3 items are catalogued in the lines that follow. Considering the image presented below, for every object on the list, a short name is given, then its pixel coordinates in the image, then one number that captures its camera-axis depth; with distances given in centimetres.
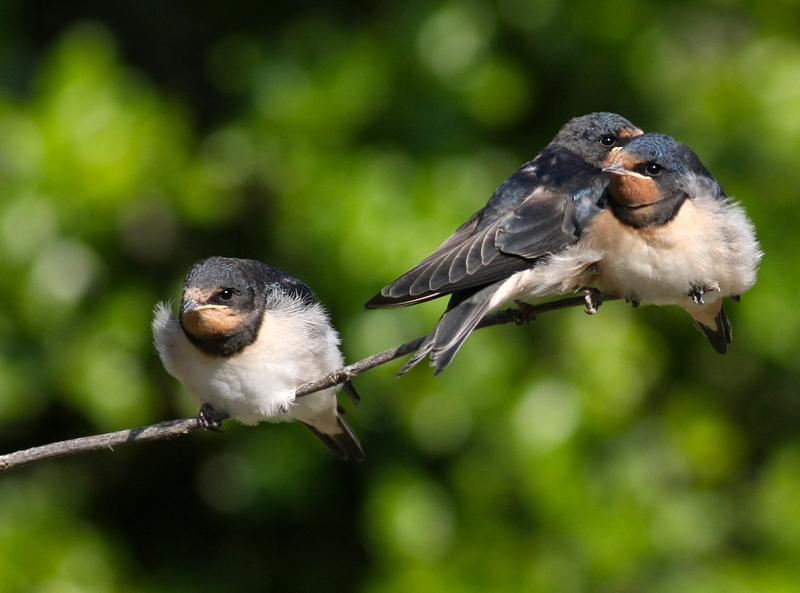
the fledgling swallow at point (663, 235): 507
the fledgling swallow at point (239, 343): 518
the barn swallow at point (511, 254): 476
